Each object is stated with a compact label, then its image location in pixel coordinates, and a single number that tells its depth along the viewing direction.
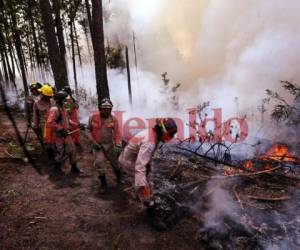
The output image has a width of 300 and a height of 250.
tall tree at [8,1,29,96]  18.03
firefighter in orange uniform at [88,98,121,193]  5.35
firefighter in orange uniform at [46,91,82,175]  5.78
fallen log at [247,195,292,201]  4.84
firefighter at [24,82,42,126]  7.31
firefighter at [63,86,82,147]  7.15
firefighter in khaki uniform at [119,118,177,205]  3.72
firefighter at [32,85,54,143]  6.48
